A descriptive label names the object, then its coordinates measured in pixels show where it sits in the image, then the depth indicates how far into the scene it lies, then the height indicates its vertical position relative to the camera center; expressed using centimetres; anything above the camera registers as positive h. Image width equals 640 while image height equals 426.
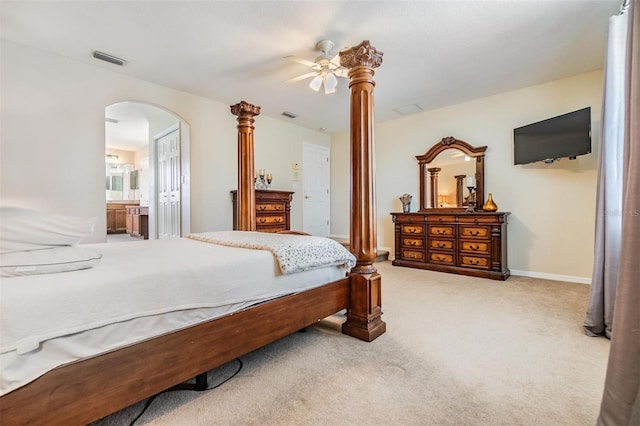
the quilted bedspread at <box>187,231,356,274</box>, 177 -26
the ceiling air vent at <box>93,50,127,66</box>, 304 +158
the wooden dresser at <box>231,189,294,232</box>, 423 -4
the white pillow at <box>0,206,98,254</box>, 110 -9
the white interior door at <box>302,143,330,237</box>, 595 +40
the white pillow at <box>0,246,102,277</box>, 104 -20
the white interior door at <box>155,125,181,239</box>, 470 +43
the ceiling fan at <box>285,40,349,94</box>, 284 +143
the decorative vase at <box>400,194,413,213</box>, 499 +10
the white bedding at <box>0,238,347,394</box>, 91 -37
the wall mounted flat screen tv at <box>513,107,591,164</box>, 333 +85
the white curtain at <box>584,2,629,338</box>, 204 +14
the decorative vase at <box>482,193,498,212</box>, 412 +3
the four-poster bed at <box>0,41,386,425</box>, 98 -61
